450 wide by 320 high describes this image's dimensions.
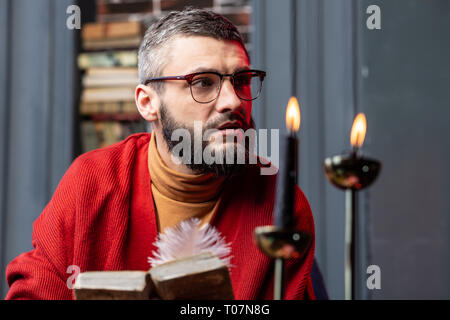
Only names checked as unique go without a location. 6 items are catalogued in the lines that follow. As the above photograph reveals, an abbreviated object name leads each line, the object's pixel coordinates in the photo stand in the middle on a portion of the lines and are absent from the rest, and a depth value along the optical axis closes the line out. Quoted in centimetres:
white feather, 219
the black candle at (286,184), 141
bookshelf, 281
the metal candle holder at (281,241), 143
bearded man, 216
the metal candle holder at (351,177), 151
